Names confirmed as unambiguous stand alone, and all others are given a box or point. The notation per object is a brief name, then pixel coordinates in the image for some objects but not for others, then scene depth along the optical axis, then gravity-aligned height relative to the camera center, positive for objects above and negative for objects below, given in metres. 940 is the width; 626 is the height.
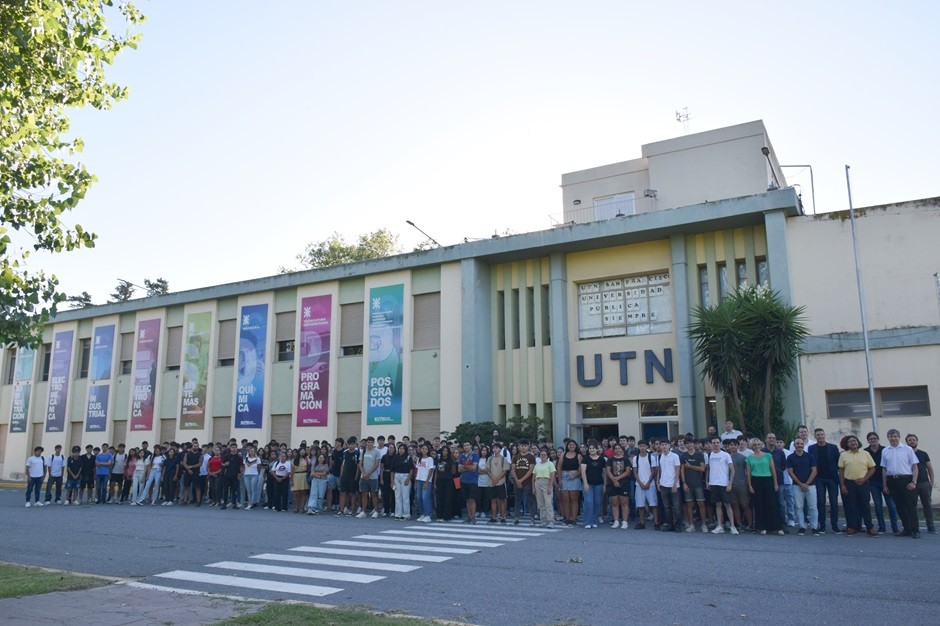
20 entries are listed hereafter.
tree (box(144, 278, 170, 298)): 66.00 +14.78
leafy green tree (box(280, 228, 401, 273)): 50.53 +13.55
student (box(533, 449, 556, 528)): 15.69 -0.76
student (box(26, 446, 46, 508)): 22.06 -0.51
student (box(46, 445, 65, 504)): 22.95 -0.54
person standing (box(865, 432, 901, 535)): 13.03 -0.70
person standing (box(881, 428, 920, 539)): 12.67 -0.50
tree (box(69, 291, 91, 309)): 58.29 +12.26
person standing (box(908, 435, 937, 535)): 12.91 -0.51
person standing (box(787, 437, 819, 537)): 13.70 -0.59
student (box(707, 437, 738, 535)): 13.95 -0.57
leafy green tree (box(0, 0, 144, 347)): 8.96 +4.08
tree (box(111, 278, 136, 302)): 67.36 +14.36
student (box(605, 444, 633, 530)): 15.01 -0.68
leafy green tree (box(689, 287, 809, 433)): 17.61 +2.35
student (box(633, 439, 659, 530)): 14.81 -0.67
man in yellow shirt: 13.24 -0.66
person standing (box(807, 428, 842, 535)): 13.81 -0.41
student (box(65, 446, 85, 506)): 23.12 -0.66
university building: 18.97 +4.10
